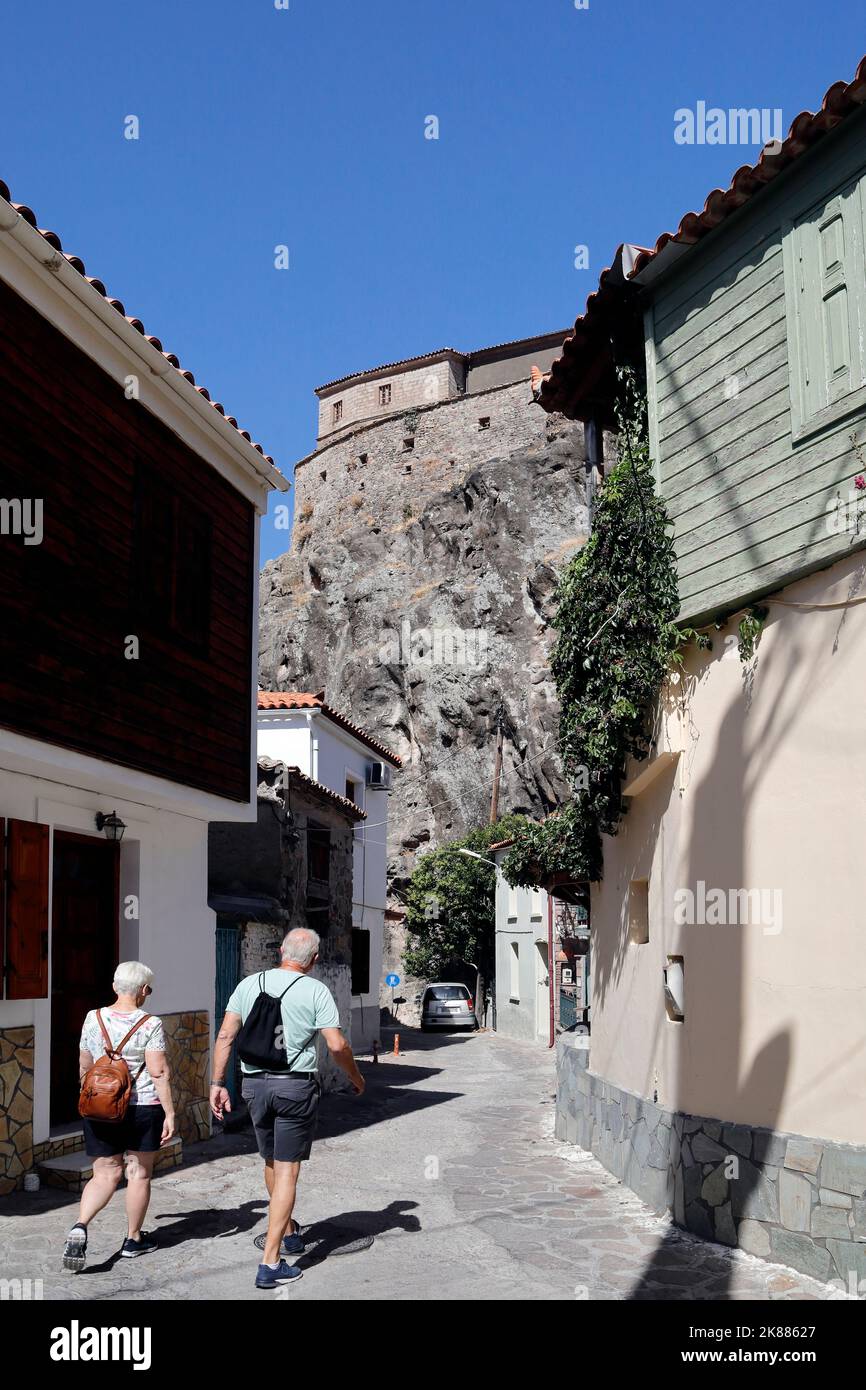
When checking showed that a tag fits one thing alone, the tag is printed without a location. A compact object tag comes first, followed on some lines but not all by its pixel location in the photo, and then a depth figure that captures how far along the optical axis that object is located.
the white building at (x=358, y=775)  25.42
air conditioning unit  31.30
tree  44.16
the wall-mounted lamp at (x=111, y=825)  10.45
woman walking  6.52
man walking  6.12
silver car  37.44
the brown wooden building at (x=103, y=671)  8.59
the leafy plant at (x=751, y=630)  7.64
